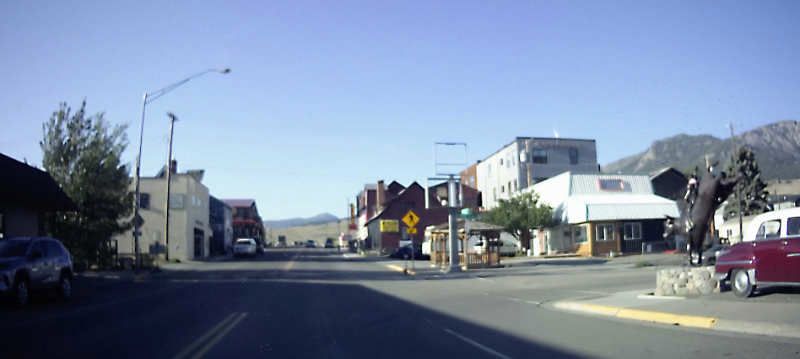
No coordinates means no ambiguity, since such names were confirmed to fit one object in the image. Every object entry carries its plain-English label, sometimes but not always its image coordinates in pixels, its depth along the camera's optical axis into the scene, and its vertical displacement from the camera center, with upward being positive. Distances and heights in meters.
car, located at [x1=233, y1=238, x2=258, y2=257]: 56.97 -1.01
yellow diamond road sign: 35.25 +0.77
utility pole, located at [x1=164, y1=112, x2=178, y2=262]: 44.53 +5.67
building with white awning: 47.53 +1.15
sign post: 35.22 +0.67
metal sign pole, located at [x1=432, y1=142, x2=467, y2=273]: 34.25 +0.55
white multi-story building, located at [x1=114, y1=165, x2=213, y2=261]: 52.38 +1.66
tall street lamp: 31.39 +1.02
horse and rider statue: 15.73 +0.60
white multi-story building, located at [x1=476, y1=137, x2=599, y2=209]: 67.88 +7.62
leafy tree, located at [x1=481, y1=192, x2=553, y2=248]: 49.97 +1.31
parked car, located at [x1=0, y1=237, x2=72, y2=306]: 15.88 -0.69
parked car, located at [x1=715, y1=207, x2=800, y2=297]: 12.16 -0.61
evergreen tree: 58.00 +3.57
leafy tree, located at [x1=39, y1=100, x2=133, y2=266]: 33.25 +3.18
